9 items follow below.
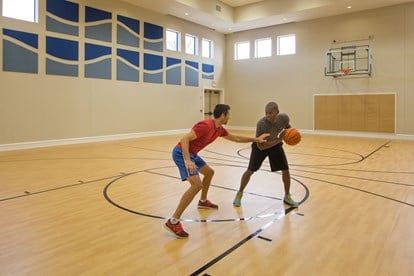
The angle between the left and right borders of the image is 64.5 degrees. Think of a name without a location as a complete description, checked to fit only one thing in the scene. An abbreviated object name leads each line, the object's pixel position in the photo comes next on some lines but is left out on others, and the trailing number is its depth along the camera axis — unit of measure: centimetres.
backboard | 1335
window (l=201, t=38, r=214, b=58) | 1605
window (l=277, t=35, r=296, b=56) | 1526
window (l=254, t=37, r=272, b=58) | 1597
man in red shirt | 320
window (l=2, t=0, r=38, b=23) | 933
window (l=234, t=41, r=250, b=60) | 1673
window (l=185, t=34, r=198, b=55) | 1500
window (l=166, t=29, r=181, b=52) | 1420
